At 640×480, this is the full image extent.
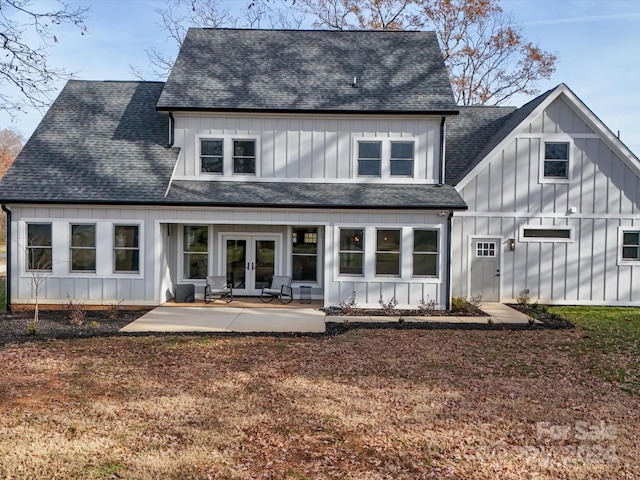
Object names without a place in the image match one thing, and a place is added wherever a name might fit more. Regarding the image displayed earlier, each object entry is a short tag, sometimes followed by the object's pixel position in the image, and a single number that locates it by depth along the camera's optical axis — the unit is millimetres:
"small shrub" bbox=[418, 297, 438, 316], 14234
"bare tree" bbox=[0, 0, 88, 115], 8555
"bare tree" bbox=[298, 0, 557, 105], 29562
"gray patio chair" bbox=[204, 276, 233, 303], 15547
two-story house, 14500
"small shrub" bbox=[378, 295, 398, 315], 14180
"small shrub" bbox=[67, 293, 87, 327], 12211
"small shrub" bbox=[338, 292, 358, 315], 14219
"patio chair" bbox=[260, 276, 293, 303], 15781
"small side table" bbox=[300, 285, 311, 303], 15820
